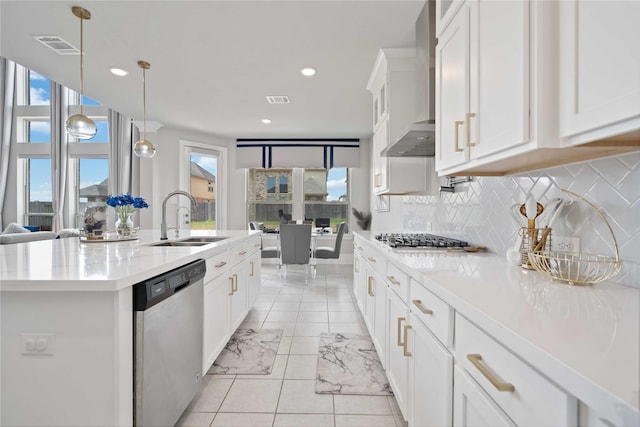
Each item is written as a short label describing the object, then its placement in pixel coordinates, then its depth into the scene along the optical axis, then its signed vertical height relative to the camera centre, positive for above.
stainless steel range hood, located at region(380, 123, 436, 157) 1.91 +0.52
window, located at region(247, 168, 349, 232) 6.62 +0.38
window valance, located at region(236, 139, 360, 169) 6.33 +1.24
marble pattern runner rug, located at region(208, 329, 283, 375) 2.21 -1.14
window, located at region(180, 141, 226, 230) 6.00 +0.56
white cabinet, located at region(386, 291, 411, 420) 1.48 -0.74
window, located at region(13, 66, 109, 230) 6.36 +1.06
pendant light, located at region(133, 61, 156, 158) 3.57 +0.74
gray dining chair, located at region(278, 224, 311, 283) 4.78 -0.50
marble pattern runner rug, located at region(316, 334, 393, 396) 1.99 -1.14
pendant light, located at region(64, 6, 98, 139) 2.48 +0.70
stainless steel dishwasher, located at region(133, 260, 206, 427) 1.22 -0.62
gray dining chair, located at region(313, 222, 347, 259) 5.17 -0.68
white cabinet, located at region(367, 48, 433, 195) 2.77 +0.92
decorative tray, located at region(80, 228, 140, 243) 2.30 -0.21
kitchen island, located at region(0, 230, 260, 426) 1.09 -0.51
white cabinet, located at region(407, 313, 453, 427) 1.00 -0.62
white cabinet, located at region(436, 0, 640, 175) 0.71 +0.39
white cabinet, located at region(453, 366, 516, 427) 0.73 -0.51
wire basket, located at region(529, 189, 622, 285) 0.99 -0.18
